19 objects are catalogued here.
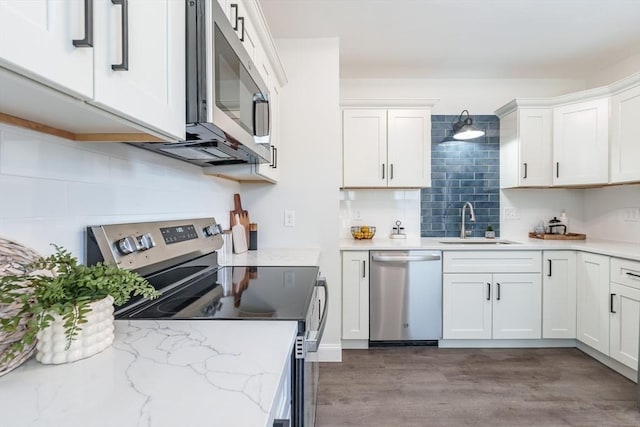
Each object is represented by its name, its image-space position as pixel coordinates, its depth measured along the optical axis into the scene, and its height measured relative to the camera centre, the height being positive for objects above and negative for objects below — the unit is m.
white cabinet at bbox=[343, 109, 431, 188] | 3.08 +0.57
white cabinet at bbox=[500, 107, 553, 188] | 3.03 +0.58
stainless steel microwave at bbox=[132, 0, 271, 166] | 0.98 +0.39
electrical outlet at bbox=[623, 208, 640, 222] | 2.77 -0.02
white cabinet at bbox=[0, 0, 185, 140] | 0.47 +0.25
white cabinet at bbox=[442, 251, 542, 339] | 2.81 -0.70
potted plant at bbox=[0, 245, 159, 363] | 0.58 -0.18
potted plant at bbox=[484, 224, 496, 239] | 3.31 -0.22
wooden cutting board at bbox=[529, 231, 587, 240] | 3.06 -0.23
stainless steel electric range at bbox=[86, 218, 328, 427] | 0.97 -0.30
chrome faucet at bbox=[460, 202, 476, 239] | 3.31 -0.06
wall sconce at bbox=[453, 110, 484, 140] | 3.00 +0.71
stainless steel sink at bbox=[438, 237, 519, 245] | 3.12 -0.29
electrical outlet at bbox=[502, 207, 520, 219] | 3.38 -0.02
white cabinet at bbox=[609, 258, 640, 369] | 2.20 -0.67
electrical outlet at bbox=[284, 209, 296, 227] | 2.54 -0.06
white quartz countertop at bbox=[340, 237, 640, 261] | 2.58 -0.29
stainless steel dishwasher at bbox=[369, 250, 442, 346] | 2.81 -0.71
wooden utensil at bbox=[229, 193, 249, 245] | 2.37 -0.03
